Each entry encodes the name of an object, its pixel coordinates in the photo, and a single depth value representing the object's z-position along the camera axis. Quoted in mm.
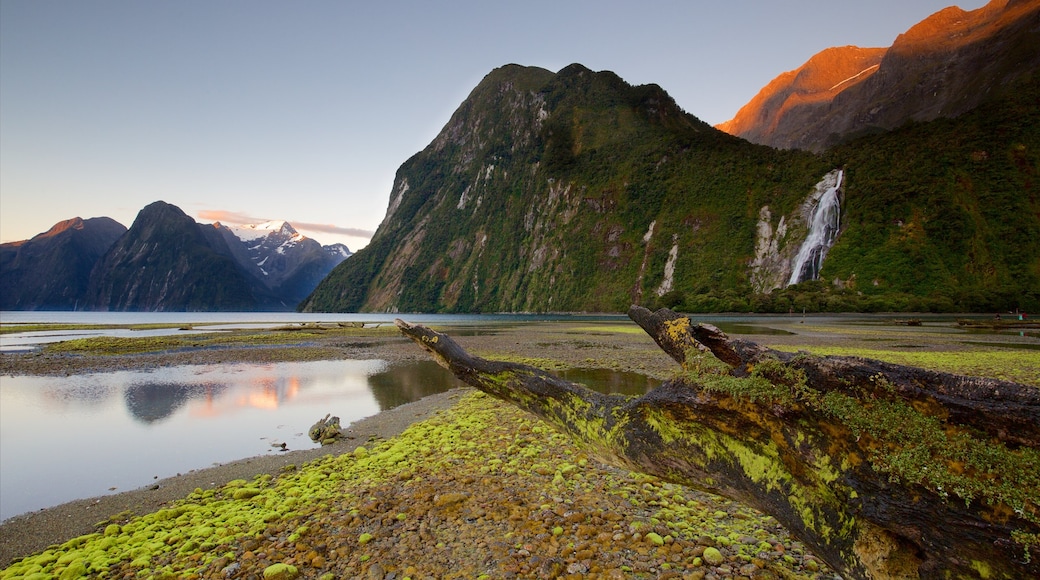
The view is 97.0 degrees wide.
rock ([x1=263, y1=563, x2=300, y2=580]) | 4461
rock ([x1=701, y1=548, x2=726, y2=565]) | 4367
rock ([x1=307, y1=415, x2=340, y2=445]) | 10125
